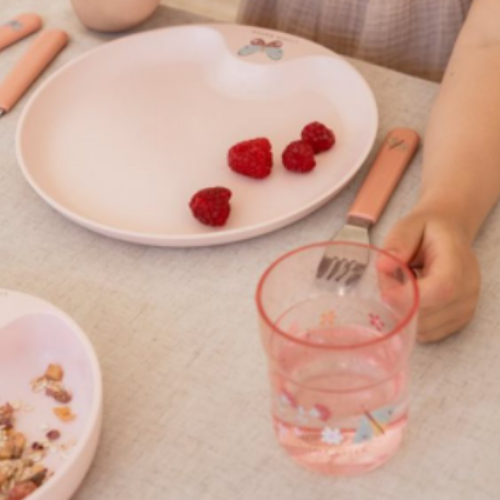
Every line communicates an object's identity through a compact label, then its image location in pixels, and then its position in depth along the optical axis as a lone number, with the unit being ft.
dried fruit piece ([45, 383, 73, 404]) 2.25
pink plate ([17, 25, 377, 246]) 2.57
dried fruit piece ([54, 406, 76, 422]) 2.23
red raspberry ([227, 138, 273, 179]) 2.59
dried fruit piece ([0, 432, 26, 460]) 2.17
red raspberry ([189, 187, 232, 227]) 2.49
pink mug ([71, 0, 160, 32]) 3.00
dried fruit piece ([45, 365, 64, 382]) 2.28
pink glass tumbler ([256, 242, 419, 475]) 2.04
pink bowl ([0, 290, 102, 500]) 2.18
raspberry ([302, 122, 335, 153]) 2.65
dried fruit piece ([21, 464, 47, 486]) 2.12
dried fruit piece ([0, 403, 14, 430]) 2.23
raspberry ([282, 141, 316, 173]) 2.60
